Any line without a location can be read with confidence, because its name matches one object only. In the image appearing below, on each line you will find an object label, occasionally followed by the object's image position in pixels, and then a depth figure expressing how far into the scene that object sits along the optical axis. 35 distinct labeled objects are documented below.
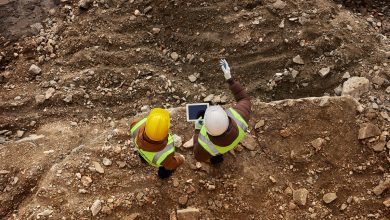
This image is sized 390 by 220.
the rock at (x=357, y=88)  5.13
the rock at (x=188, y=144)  4.81
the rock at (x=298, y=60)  5.61
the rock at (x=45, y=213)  4.35
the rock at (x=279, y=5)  5.85
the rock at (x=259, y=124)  4.92
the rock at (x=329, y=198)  4.46
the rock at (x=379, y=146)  4.61
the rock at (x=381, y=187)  4.43
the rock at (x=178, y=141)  4.83
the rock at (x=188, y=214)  4.39
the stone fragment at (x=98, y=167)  4.67
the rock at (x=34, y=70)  5.75
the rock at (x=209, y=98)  5.56
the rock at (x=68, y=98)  5.52
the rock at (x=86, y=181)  4.59
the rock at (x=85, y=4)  6.13
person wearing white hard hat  3.69
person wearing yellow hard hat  3.71
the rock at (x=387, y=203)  4.35
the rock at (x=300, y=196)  4.45
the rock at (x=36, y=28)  6.17
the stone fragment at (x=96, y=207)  4.40
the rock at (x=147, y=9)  6.08
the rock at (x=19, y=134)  5.34
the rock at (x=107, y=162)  4.74
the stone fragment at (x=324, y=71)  5.45
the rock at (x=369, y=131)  4.67
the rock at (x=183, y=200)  4.50
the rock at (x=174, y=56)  5.97
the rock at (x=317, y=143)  4.71
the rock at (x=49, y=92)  5.52
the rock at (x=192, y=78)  5.83
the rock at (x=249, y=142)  4.80
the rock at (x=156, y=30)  6.05
